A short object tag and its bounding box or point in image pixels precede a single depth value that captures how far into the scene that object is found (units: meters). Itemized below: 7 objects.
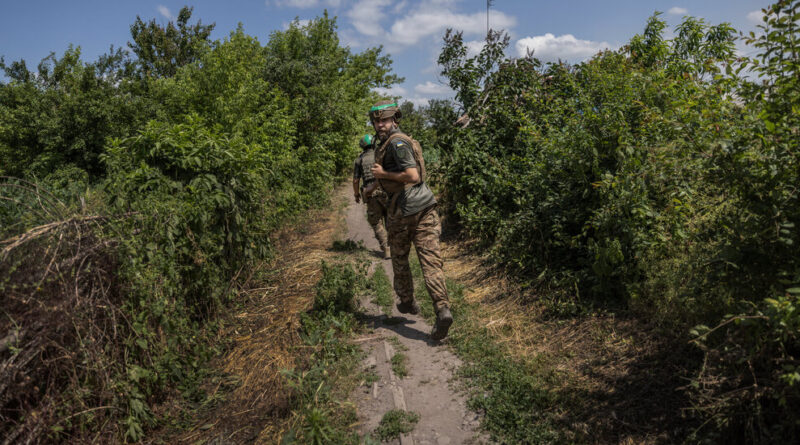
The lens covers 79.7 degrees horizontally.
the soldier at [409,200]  4.45
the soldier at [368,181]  7.15
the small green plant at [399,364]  4.05
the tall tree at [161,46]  36.00
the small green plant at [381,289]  5.73
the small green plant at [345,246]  8.44
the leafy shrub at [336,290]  5.20
